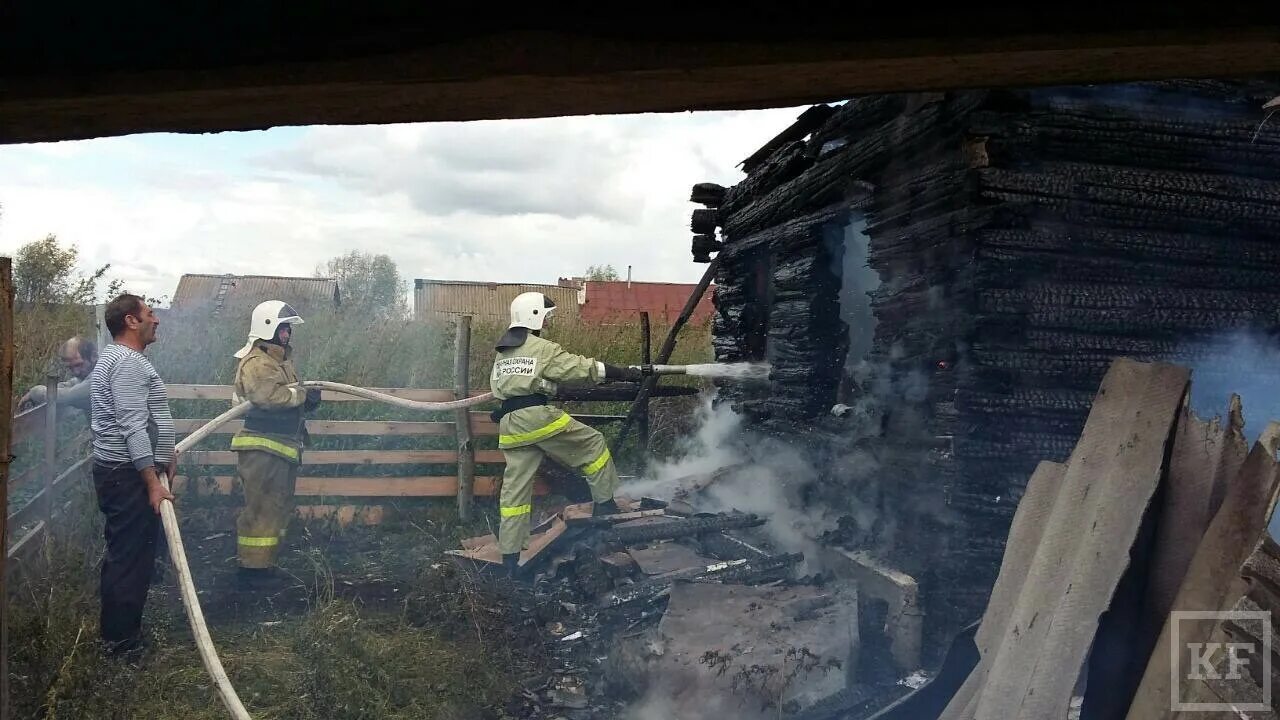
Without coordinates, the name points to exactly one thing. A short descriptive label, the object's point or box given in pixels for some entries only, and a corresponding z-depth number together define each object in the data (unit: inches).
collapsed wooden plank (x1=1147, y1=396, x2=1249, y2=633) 76.9
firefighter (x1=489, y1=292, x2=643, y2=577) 277.0
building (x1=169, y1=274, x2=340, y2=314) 543.2
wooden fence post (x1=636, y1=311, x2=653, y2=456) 368.1
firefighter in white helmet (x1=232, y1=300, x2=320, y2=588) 259.0
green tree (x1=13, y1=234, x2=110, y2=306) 410.9
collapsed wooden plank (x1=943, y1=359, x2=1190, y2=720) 76.8
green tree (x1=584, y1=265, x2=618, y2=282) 2728.8
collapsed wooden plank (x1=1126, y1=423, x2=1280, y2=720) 68.7
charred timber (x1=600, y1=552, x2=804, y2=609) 230.2
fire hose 139.1
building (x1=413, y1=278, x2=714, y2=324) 1211.2
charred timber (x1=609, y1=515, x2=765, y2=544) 266.5
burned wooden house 168.6
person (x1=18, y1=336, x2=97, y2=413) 241.6
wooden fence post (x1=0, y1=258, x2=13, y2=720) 55.5
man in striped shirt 189.6
